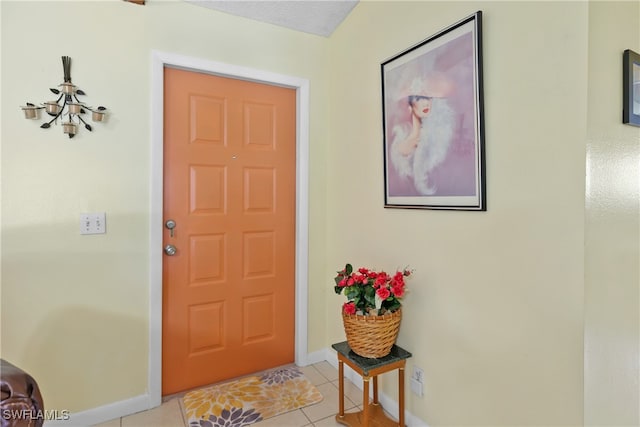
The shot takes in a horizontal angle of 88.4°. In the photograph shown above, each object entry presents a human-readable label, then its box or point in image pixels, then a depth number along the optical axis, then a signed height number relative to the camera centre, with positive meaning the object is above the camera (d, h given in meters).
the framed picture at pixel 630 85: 1.14 +0.45
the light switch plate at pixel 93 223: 1.71 -0.07
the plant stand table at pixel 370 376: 1.53 -0.81
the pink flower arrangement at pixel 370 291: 1.58 -0.38
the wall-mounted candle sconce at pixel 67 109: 1.60 +0.50
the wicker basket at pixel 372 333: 1.54 -0.58
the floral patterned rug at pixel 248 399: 1.79 -1.11
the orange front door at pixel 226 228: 1.99 -0.11
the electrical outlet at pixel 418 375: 1.64 -0.82
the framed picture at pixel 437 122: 1.35 +0.42
